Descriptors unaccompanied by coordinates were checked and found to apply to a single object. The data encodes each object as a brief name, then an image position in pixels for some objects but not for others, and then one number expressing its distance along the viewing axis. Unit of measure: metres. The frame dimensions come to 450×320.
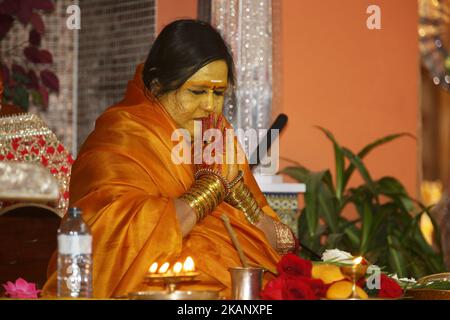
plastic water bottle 5.37
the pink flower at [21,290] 5.50
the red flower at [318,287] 5.40
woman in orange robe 6.59
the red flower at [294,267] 5.52
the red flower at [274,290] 5.19
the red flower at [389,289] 6.02
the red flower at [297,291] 5.19
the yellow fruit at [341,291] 5.33
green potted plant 11.82
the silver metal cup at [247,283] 5.37
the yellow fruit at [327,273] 5.59
